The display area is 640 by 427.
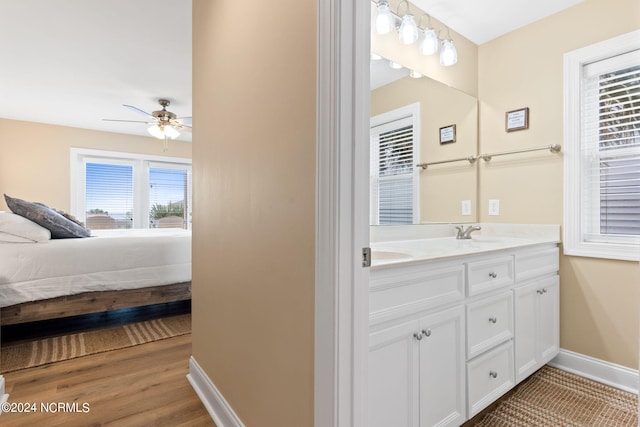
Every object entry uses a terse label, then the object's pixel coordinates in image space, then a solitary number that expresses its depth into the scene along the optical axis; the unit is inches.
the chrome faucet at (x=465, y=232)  90.0
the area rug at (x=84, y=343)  84.4
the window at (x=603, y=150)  74.6
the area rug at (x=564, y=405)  61.8
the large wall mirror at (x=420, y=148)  82.4
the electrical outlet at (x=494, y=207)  96.5
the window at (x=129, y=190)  202.5
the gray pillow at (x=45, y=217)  99.0
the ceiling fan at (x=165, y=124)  152.1
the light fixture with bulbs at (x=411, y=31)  75.8
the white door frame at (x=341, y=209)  33.9
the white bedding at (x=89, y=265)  91.7
